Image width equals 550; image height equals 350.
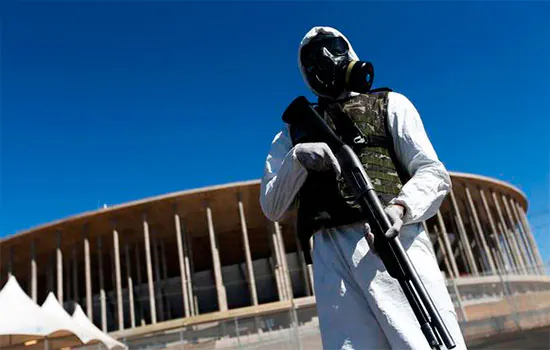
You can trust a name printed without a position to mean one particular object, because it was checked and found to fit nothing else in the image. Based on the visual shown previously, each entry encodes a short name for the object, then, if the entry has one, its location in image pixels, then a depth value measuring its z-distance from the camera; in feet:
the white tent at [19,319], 35.68
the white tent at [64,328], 39.01
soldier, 5.58
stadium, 87.71
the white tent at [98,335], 43.16
